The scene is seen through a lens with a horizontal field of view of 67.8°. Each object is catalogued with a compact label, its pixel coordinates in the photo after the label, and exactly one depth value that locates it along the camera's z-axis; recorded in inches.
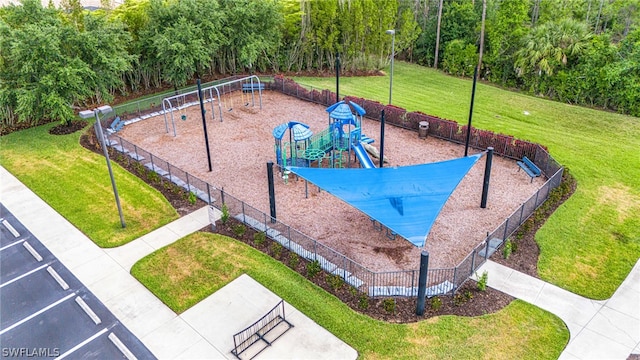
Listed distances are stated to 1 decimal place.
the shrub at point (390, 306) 556.1
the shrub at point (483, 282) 580.1
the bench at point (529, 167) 849.5
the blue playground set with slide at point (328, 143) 853.8
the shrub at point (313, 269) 612.4
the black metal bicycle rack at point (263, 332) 508.4
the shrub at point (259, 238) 681.0
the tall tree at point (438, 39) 1640.3
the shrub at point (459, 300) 570.6
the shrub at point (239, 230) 700.7
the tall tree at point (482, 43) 1402.6
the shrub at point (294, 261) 634.2
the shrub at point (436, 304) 560.4
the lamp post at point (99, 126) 584.5
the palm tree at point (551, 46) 1295.5
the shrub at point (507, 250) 639.9
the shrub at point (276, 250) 655.1
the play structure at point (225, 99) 1180.5
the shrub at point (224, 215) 722.7
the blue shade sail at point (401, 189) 607.5
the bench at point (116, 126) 1060.9
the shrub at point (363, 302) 561.9
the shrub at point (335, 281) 591.8
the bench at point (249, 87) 1255.5
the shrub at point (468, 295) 576.6
